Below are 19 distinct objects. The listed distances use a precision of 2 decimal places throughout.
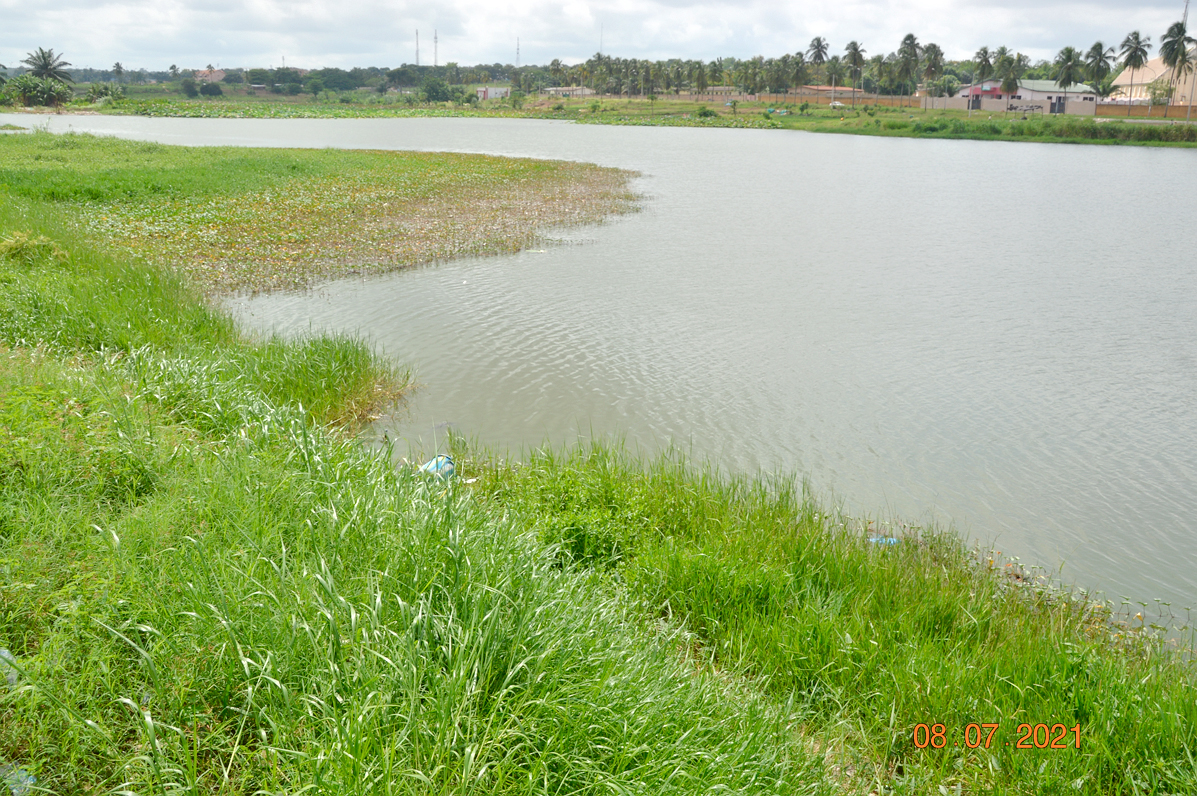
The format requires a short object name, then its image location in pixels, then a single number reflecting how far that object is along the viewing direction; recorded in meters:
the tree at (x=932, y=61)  124.12
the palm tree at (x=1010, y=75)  109.88
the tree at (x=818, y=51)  147.00
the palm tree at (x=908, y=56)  122.69
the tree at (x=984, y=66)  124.62
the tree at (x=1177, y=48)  92.06
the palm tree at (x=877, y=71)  131.25
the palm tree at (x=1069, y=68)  104.81
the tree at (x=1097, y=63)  104.00
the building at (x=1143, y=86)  99.56
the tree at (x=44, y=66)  113.88
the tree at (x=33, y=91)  99.56
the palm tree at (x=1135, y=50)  101.56
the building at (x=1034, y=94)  107.94
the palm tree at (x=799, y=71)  143.12
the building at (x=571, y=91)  176.19
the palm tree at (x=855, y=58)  134.25
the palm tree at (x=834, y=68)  144.75
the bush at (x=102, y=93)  115.19
